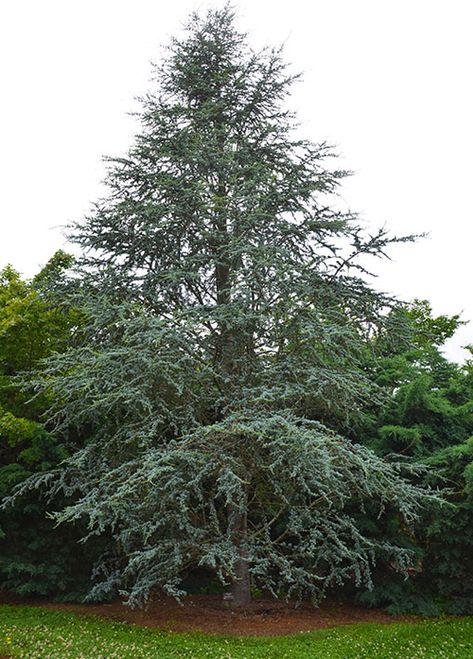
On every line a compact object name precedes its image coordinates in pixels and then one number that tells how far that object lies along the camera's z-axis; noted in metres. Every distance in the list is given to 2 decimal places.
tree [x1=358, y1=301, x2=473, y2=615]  7.98
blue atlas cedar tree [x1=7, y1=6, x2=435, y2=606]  7.06
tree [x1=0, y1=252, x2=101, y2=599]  8.51
